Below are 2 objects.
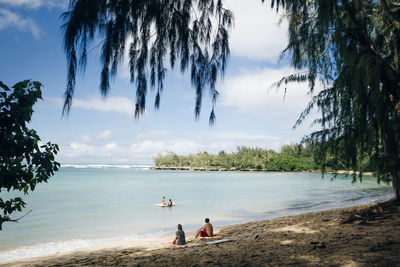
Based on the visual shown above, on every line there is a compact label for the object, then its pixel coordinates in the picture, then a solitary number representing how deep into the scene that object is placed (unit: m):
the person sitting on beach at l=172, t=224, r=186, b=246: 8.15
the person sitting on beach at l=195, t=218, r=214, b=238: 8.99
